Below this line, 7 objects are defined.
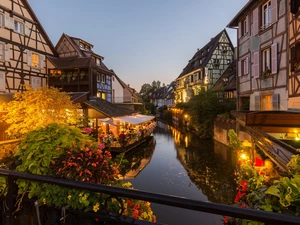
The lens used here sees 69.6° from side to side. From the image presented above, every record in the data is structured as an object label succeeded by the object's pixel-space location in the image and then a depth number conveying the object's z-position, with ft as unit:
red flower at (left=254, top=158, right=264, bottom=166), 25.82
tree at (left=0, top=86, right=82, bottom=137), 42.42
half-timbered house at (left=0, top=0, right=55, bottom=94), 61.11
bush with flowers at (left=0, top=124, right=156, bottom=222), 8.45
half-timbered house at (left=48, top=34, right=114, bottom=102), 83.09
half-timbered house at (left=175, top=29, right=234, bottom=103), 123.13
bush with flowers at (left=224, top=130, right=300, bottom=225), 6.76
